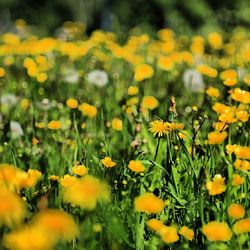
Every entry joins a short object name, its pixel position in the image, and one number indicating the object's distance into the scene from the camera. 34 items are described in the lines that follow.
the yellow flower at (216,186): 2.35
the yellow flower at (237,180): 2.38
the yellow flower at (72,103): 2.68
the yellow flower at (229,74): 2.85
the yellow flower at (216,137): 2.44
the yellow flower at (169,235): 2.27
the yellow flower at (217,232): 2.26
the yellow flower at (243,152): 2.40
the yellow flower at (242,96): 2.56
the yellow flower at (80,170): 2.40
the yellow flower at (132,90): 2.83
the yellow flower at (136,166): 2.41
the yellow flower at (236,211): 2.31
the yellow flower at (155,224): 2.30
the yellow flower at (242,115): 2.51
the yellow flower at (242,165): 2.40
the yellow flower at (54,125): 2.58
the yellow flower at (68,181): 2.38
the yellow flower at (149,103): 2.77
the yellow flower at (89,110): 2.67
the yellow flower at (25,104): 2.84
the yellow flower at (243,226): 2.29
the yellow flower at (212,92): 2.66
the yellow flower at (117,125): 2.60
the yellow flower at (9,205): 1.82
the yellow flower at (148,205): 2.29
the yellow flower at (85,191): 1.99
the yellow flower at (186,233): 2.30
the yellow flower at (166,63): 3.13
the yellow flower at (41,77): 2.93
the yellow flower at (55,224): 1.79
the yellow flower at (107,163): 2.42
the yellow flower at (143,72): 2.96
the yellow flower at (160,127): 2.45
